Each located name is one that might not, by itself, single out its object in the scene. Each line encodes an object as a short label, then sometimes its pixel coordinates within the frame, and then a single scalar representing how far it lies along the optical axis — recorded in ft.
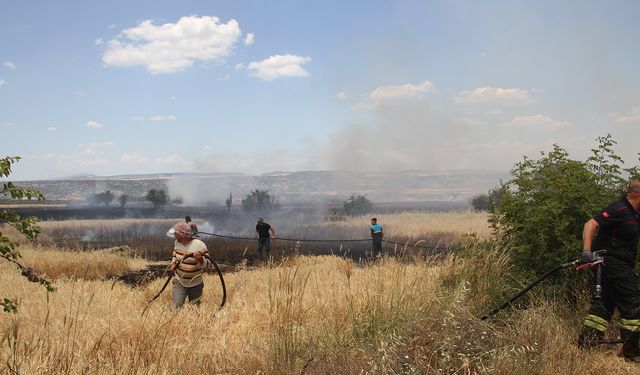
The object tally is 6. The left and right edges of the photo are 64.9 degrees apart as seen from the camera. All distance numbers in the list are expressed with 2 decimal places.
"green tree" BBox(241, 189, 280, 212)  193.77
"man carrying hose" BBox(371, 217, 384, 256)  53.06
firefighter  15.80
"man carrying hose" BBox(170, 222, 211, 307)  23.11
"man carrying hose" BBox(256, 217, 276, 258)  57.21
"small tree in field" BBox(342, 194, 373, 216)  156.76
